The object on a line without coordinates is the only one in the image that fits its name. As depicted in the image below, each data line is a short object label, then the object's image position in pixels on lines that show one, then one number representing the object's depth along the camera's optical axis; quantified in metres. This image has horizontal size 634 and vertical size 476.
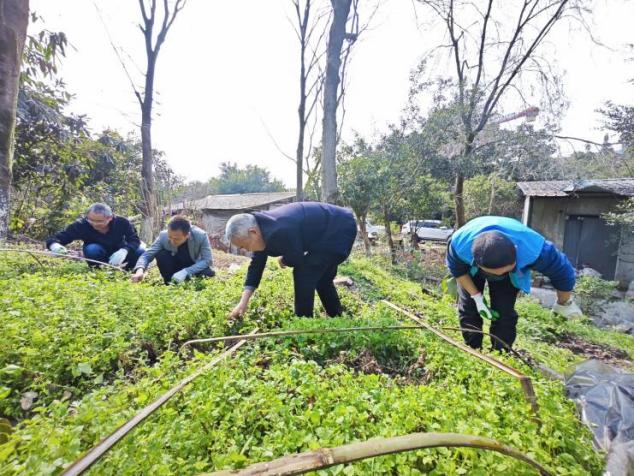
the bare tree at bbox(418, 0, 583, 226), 9.59
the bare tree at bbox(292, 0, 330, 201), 11.01
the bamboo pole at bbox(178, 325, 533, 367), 1.90
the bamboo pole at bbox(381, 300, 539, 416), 1.43
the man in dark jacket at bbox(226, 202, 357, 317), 2.50
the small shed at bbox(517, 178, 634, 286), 9.67
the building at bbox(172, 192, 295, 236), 22.17
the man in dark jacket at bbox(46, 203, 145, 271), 4.22
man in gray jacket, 3.85
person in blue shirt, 2.19
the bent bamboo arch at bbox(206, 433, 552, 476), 0.74
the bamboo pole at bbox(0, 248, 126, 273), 3.47
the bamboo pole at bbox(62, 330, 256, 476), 0.72
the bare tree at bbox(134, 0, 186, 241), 7.88
